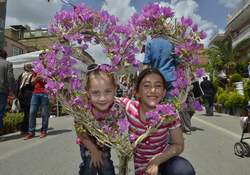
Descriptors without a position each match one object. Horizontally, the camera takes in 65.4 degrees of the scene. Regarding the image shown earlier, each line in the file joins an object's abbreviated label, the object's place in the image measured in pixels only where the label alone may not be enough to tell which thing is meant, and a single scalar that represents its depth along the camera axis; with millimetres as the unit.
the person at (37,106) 4360
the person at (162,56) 1649
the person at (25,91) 4640
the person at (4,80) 4183
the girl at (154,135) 1417
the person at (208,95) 8523
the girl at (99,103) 1470
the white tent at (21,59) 6469
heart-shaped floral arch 1438
